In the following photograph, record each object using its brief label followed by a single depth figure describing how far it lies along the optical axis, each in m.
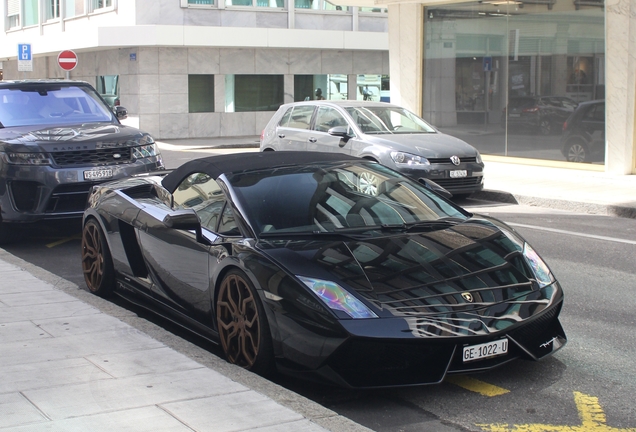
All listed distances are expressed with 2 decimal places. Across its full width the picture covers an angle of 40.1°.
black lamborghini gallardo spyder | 4.56
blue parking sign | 26.57
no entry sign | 24.11
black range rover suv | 9.60
